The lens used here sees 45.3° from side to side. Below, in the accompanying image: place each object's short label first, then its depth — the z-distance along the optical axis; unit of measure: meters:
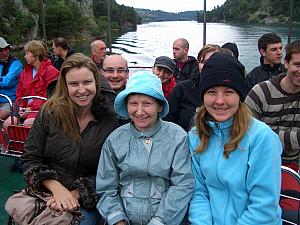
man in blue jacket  4.75
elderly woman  1.99
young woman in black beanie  1.76
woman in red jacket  4.47
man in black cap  3.74
